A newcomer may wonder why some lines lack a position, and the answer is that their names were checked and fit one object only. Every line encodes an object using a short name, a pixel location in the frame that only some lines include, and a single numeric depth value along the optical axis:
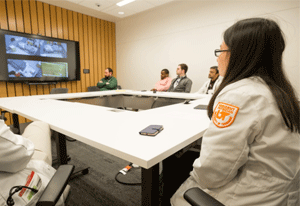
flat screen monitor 4.01
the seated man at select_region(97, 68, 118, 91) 5.10
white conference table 0.81
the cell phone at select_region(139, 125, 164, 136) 0.98
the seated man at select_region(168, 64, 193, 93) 4.25
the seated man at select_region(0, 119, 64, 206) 0.64
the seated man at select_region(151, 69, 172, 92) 4.94
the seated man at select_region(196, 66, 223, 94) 3.90
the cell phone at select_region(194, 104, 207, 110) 1.82
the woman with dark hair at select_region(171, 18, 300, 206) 0.59
